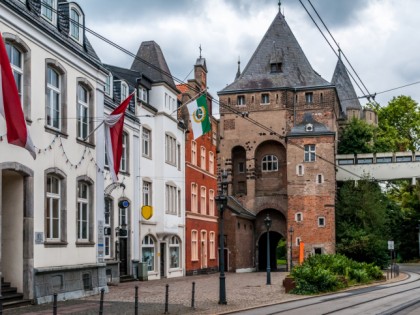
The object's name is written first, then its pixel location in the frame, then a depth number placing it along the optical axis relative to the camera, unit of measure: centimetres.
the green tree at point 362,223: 5616
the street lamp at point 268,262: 3349
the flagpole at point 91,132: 2397
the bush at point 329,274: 2755
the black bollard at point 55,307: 1313
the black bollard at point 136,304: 1642
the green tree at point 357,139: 7069
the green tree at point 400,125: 7488
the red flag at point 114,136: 2381
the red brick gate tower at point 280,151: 5975
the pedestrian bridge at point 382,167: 6328
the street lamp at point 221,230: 2127
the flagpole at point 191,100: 3992
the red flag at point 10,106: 1650
